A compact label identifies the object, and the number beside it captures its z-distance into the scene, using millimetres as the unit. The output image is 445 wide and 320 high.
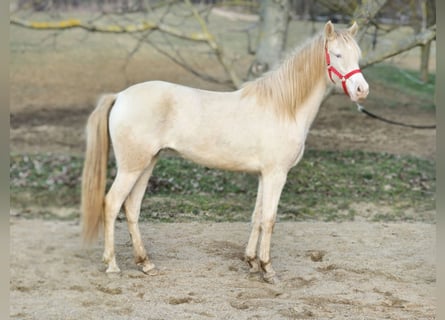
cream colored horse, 7160
